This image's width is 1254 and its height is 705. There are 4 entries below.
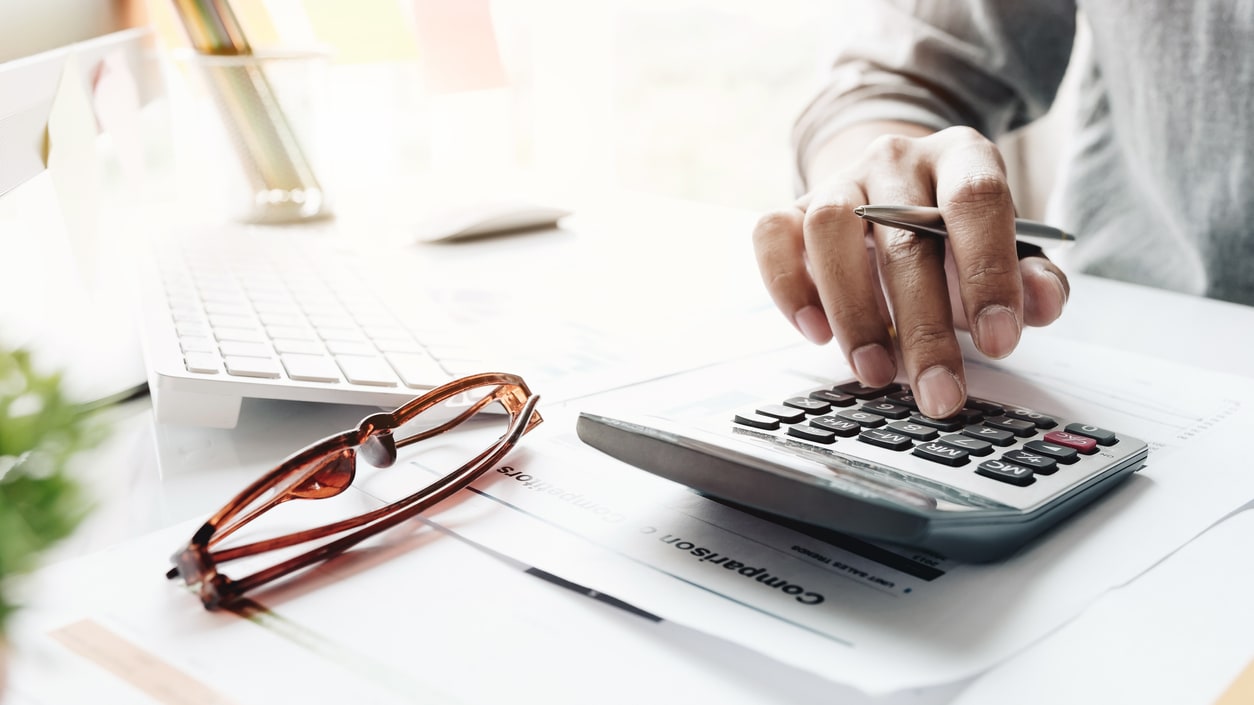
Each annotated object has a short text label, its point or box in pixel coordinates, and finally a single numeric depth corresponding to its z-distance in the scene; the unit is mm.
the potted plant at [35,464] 153
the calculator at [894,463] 257
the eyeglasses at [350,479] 276
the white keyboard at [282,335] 395
